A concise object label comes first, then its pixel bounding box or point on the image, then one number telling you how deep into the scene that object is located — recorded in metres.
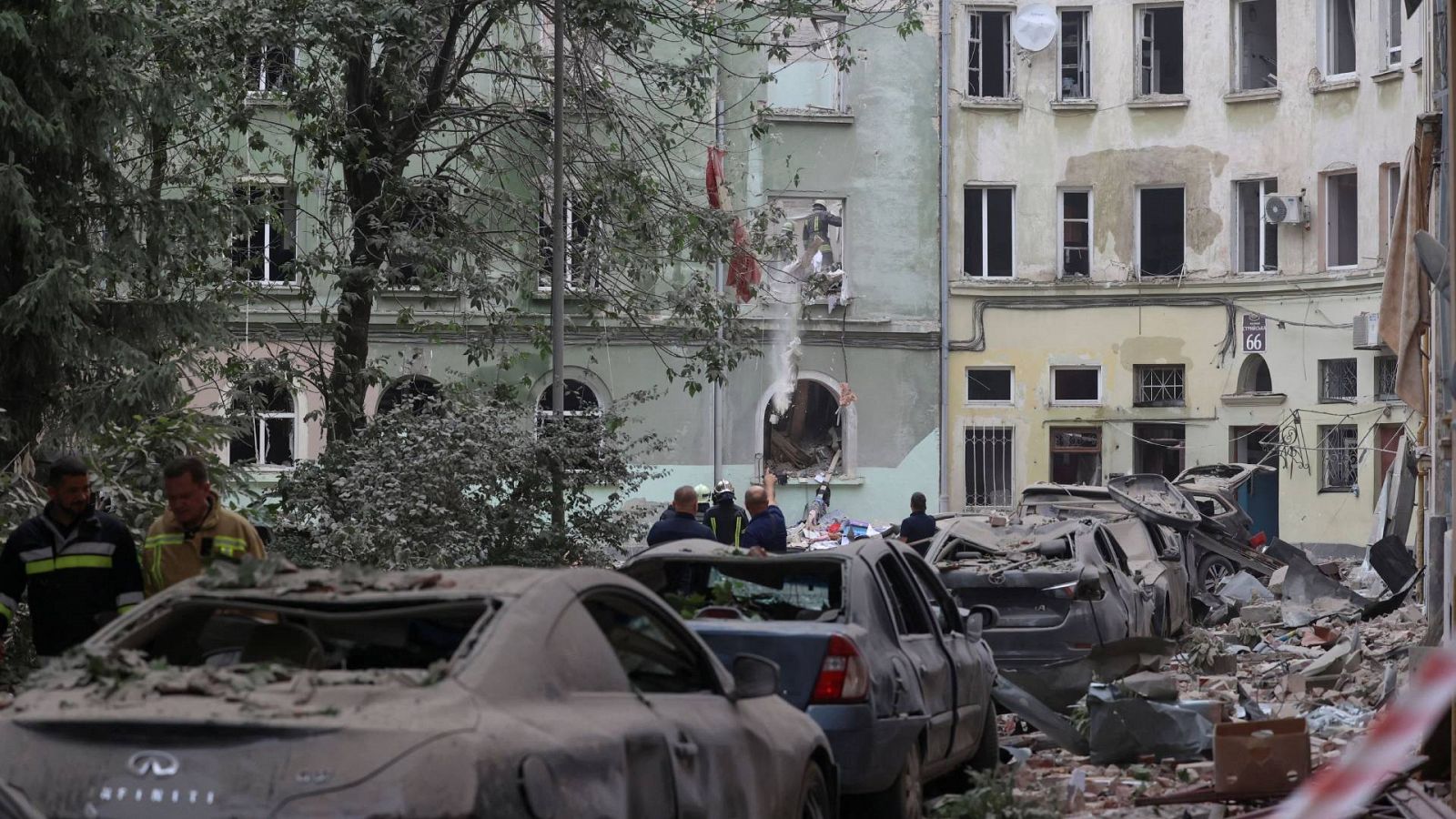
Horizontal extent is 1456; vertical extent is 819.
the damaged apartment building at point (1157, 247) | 32.94
